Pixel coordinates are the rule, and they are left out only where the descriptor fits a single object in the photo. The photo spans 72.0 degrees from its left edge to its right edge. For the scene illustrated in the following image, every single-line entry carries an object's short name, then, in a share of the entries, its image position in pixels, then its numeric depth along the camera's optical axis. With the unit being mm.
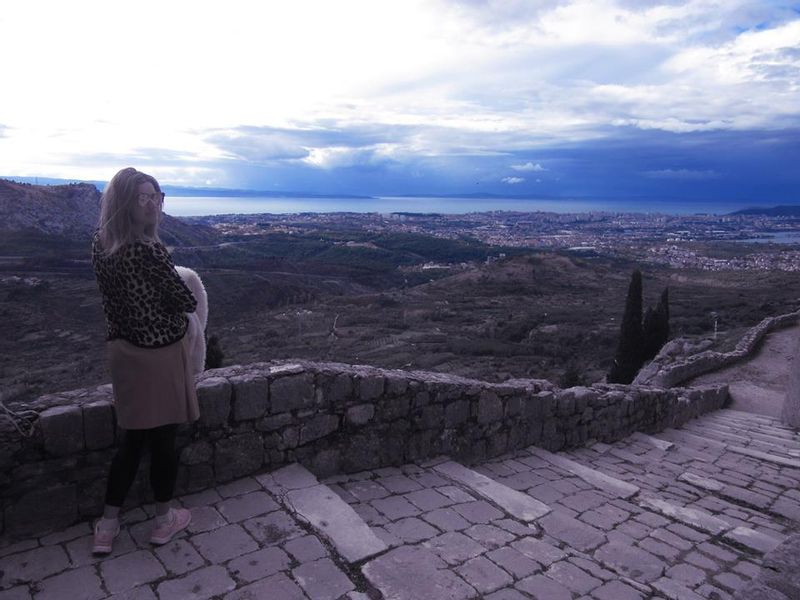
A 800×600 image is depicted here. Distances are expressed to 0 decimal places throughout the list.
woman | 3061
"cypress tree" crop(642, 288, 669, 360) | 23609
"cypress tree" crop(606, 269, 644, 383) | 21898
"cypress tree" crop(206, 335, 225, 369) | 15594
